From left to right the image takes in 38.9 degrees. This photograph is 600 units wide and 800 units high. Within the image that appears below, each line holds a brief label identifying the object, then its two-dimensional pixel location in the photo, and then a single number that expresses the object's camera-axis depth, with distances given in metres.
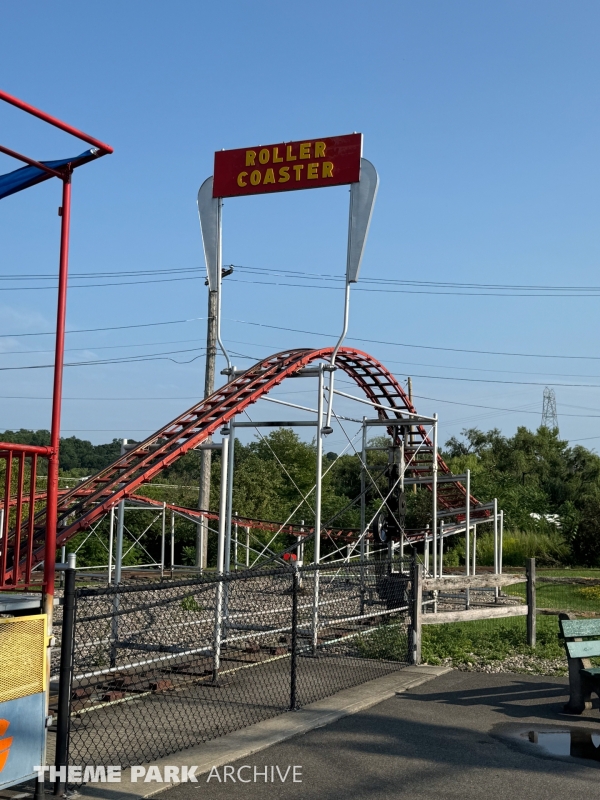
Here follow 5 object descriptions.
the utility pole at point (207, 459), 22.83
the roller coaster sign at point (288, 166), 12.99
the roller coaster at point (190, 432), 10.45
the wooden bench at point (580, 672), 8.21
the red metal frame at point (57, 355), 5.48
